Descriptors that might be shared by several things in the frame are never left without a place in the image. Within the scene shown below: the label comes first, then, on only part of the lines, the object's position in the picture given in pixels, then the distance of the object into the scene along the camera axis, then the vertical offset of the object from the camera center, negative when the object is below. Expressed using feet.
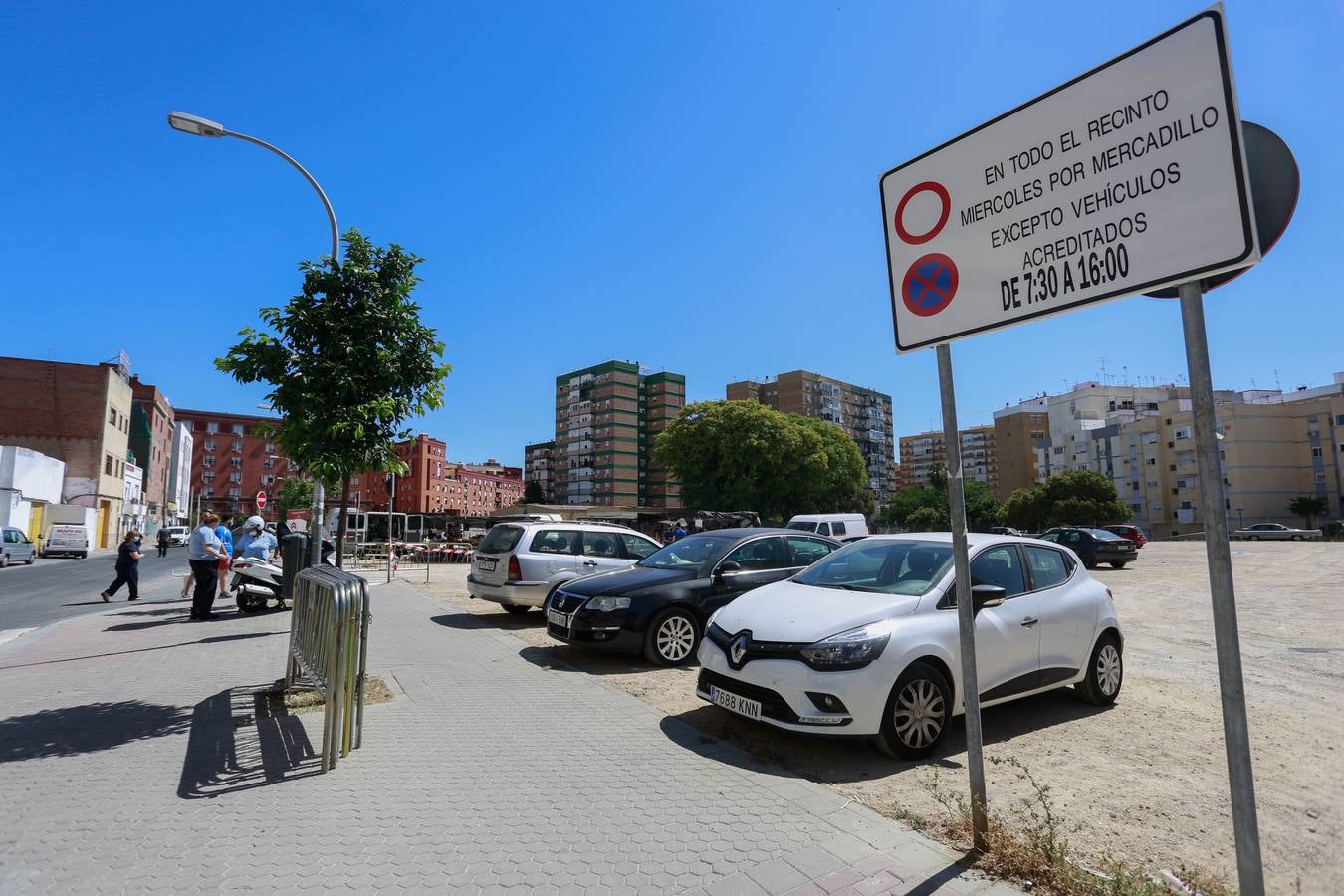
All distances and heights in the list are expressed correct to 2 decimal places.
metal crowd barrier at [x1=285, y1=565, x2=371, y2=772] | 14.92 -2.77
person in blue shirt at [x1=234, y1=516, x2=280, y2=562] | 42.24 -0.88
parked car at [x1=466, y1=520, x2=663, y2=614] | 37.11 -1.82
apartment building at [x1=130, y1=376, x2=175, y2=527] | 238.89 +31.27
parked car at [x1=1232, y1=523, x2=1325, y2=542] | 186.32 -6.74
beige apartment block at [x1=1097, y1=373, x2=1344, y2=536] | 248.52 +19.08
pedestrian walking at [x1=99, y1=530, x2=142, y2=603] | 48.78 -2.61
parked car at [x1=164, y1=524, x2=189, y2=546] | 188.03 -1.09
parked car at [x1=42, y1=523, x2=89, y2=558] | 114.32 -1.28
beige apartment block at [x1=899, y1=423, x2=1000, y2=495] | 529.81 +49.86
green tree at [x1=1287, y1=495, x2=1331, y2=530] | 235.81 +0.19
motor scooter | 39.68 -2.98
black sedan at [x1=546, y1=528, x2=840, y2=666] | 25.98 -2.70
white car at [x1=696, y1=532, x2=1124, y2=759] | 15.51 -3.00
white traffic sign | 7.88 +4.21
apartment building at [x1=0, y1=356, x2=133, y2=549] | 167.53 +27.16
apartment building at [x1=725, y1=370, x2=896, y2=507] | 390.62 +64.87
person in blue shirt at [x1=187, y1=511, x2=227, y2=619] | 36.91 -1.64
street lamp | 28.25 +16.37
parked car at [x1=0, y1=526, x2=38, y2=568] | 90.43 -1.82
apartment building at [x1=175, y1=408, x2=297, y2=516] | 369.50 +32.11
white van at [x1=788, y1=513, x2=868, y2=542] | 95.54 -0.91
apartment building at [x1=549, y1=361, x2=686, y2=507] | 387.55 +49.77
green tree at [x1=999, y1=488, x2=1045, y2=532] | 215.31 +0.95
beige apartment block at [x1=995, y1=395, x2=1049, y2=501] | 412.77 +41.97
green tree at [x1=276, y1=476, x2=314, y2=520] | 272.92 +13.43
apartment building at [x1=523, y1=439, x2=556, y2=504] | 485.15 +43.26
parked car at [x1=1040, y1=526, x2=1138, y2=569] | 84.48 -4.38
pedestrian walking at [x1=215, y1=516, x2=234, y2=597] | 42.09 -1.07
